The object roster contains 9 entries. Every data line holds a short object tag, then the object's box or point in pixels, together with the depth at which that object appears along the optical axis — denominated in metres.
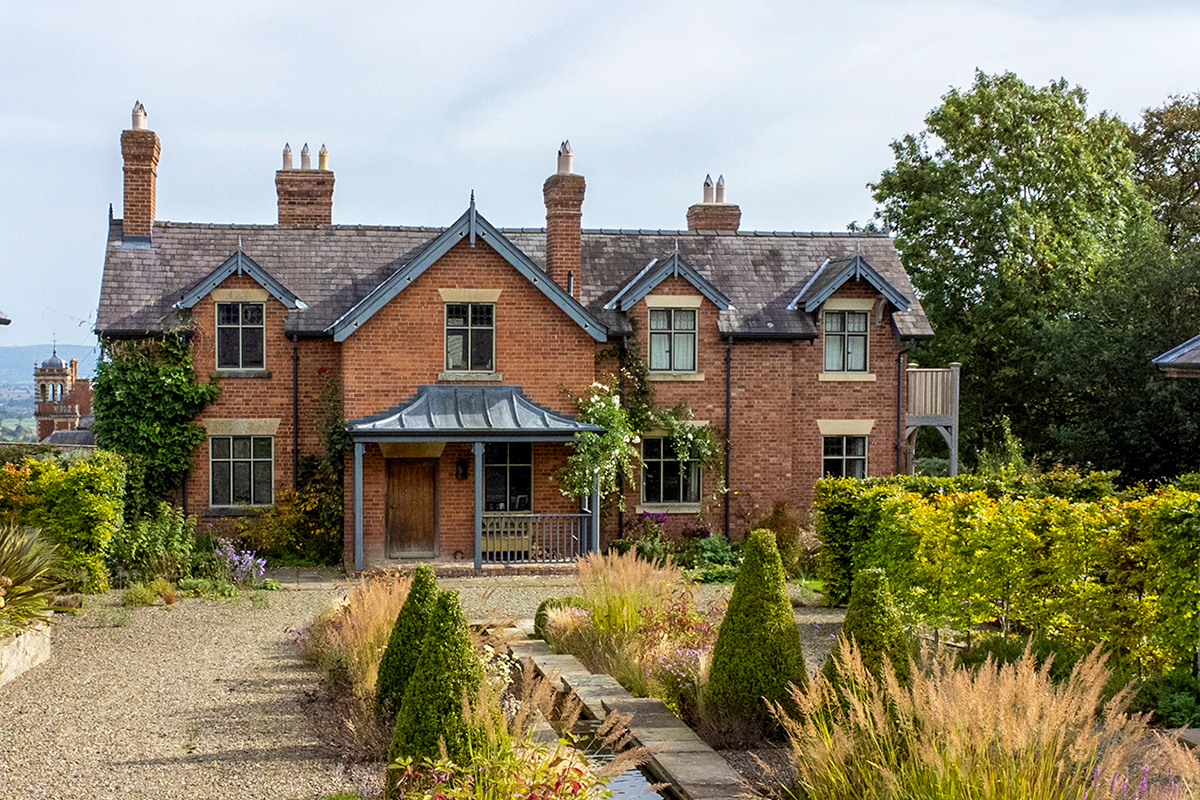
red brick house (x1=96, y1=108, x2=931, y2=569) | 21.41
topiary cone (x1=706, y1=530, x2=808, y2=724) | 9.22
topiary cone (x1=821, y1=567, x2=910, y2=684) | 7.97
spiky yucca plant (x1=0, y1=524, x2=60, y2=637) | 12.36
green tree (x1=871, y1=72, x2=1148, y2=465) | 32.06
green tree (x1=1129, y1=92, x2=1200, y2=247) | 35.66
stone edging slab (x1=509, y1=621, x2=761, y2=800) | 7.88
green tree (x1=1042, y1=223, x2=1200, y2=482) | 26.72
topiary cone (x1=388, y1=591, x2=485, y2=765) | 6.75
